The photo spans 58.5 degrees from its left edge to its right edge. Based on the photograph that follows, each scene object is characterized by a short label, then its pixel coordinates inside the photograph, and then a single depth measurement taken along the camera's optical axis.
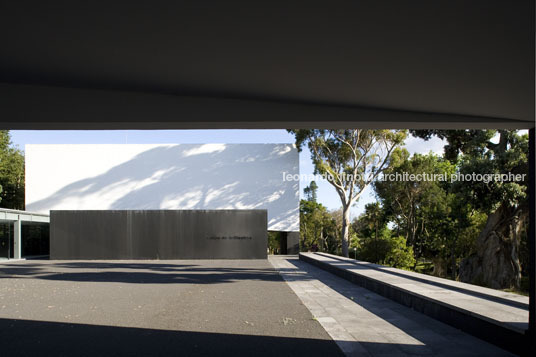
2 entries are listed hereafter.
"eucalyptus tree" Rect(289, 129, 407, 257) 25.22
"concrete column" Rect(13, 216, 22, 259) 24.07
